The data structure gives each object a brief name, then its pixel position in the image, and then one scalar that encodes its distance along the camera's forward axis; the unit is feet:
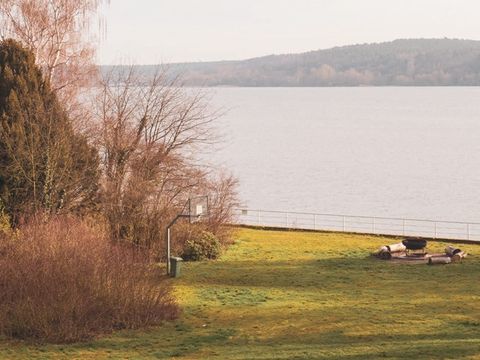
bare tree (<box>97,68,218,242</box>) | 131.54
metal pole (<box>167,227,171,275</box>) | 120.52
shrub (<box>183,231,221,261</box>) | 132.87
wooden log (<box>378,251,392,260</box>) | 133.08
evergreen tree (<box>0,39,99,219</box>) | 122.11
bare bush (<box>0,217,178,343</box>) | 83.66
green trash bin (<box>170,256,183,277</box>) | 118.01
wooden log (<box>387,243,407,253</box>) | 134.82
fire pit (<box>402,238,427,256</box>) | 134.21
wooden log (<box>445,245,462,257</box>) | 132.26
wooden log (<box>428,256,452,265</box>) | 129.80
